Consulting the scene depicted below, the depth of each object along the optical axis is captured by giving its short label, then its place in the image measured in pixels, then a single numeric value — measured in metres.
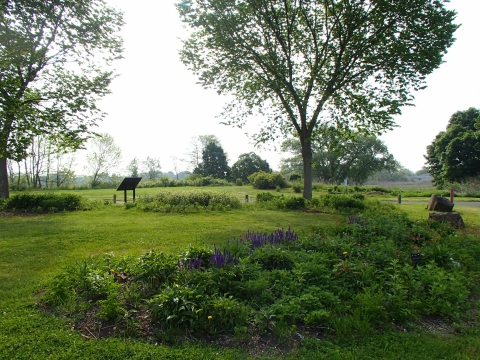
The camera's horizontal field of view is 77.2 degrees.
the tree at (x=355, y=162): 60.34
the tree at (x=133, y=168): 58.34
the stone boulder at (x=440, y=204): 12.57
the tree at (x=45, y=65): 12.20
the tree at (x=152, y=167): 66.00
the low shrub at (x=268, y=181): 37.00
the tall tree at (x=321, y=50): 13.40
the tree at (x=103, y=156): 49.44
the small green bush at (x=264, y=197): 16.42
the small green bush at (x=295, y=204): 14.16
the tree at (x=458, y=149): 32.06
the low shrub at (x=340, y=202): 13.45
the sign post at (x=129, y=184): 14.71
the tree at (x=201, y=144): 64.81
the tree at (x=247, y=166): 55.53
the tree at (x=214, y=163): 58.25
